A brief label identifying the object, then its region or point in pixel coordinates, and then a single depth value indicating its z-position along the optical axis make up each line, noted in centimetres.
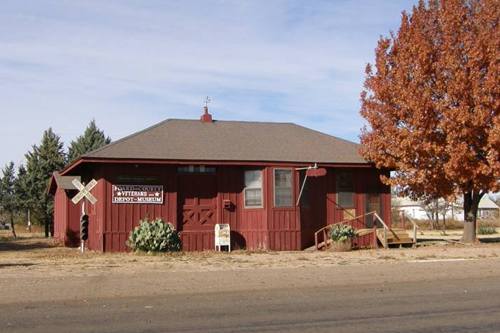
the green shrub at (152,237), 2142
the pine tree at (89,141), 6047
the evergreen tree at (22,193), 5384
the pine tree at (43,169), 5378
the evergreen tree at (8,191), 5565
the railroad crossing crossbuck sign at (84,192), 2096
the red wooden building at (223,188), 2284
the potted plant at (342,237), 2322
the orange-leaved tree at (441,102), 2306
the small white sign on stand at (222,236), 2327
